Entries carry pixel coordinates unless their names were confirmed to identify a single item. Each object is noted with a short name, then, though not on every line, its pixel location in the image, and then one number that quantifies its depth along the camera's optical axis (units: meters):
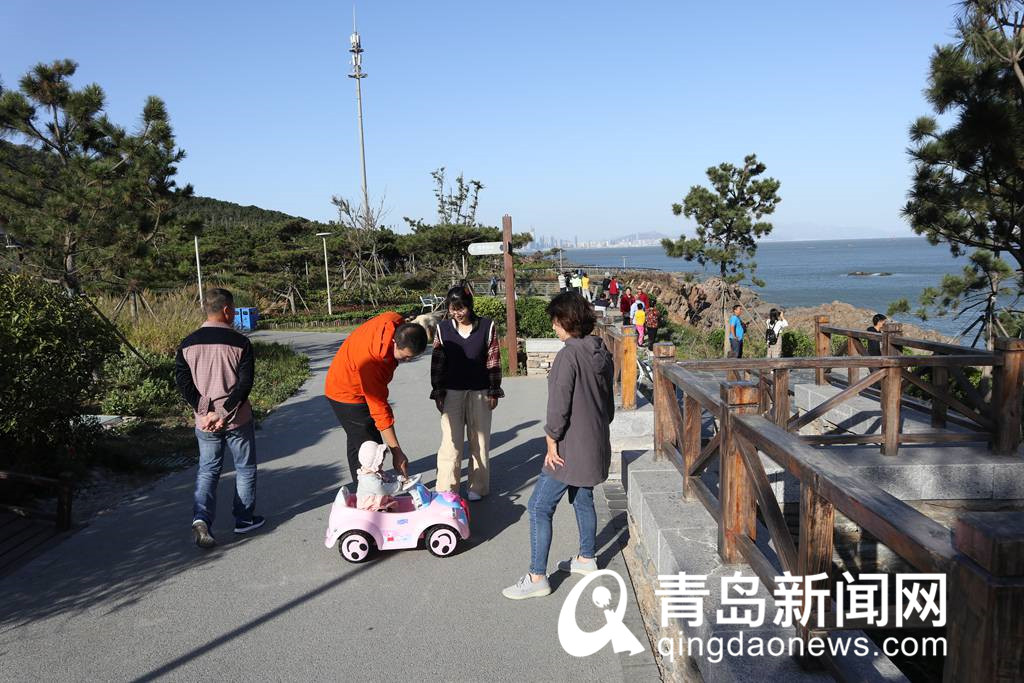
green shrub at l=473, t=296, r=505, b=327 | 17.92
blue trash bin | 22.92
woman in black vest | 4.90
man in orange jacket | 4.34
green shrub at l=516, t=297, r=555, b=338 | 17.56
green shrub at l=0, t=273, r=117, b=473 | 5.25
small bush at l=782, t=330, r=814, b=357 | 16.28
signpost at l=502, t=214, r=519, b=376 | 11.37
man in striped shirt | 4.46
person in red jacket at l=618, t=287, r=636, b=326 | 17.42
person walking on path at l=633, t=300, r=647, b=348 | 15.24
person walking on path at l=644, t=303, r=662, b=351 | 15.91
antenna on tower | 44.95
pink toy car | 4.27
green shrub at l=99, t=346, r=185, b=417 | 8.46
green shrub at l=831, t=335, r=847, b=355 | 16.99
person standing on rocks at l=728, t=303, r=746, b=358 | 13.50
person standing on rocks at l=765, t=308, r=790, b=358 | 13.82
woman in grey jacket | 3.55
